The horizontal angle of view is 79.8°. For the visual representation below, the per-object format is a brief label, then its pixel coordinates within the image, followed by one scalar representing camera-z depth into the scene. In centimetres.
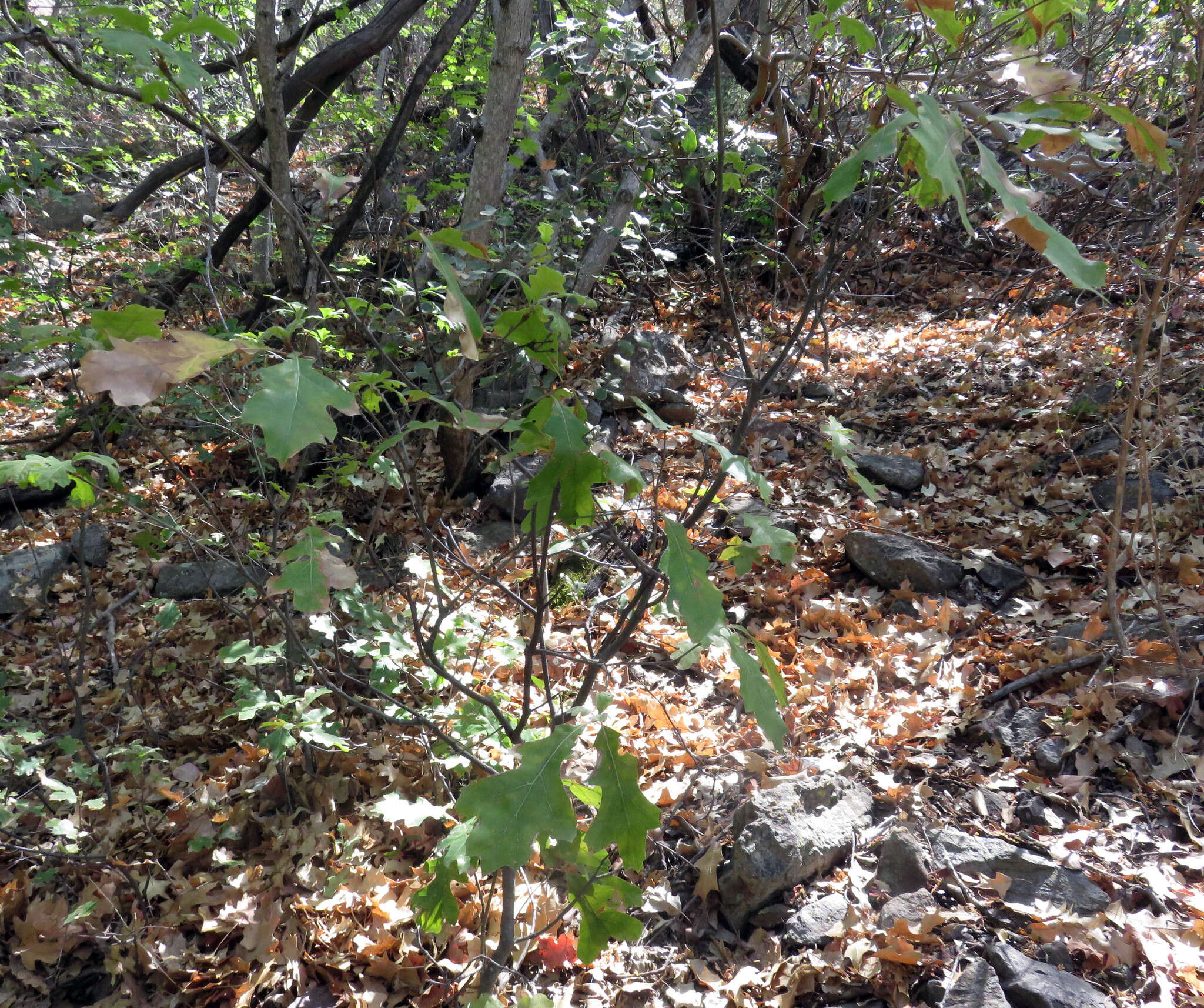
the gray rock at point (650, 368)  575
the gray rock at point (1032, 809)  257
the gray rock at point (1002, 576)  375
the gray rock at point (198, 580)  457
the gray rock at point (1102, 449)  435
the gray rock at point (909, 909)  220
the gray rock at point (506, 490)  474
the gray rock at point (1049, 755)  275
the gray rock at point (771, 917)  234
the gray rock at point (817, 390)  601
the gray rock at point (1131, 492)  387
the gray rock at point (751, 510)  428
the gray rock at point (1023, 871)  221
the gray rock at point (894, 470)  468
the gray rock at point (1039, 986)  188
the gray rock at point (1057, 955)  203
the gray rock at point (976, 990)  193
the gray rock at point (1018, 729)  286
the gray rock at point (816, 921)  224
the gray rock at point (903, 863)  234
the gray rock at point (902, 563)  382
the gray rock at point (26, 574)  465
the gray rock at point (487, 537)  464
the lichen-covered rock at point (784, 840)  238
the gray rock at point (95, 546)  501
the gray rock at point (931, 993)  199
